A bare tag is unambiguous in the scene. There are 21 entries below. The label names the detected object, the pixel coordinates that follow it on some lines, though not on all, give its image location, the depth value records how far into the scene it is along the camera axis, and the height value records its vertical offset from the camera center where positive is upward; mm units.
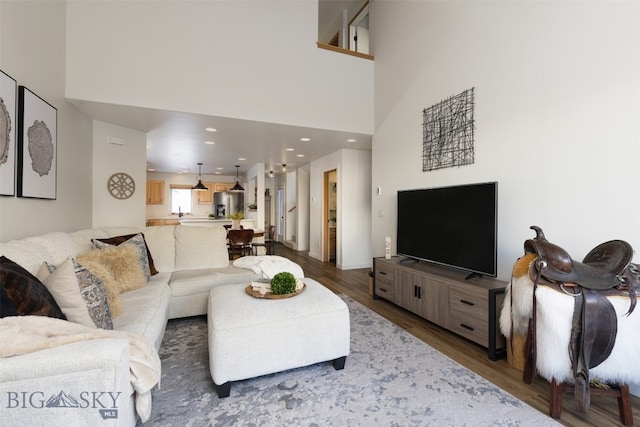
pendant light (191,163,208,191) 7992 +701
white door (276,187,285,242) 9531 -123
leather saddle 1566 -436
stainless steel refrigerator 9562 +276
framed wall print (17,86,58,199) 2277 +554
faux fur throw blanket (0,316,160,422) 1043 -498
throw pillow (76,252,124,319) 1918 -484
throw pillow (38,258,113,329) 1499 -457
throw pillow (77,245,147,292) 2365 -455
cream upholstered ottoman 1804 -812
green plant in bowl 2236 -566
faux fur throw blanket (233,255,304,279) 2826 -551
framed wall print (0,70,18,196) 2039 +550
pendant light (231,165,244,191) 8367 +672
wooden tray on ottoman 2189 -639
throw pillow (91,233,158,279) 2855 -312
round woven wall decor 4164 +369
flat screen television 2518 -141
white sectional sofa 997 -618
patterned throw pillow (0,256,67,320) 1254 -384
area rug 1636 -1164
